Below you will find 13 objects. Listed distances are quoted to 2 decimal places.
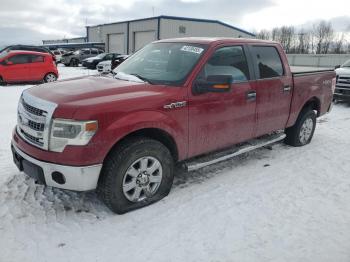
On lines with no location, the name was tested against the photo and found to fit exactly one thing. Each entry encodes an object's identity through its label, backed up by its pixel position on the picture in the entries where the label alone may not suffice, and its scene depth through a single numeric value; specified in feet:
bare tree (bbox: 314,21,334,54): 257.75
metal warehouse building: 122.52
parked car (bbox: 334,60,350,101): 35.04
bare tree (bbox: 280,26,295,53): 276.31
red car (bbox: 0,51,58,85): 47.96
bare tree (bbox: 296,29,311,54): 264.83
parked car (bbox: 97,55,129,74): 71.36
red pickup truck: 10.47
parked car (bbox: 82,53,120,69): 86.02
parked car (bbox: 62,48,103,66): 98.68
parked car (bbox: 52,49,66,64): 102.22
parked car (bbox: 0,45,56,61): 69.41
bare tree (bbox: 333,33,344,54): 229.90
